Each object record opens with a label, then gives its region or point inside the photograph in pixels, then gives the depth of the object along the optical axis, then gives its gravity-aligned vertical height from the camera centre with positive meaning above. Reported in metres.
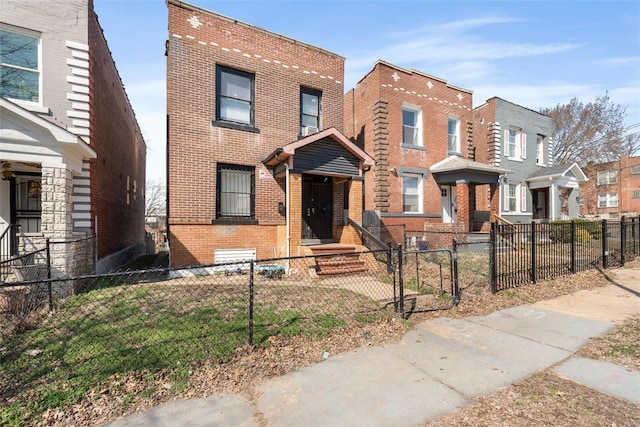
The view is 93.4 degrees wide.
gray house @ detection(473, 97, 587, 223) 18.12 +3.65
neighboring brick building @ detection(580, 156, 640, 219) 36.91 +3.68
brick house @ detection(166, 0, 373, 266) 9.45 +2.19
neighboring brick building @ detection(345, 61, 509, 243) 13.80 +3.25
